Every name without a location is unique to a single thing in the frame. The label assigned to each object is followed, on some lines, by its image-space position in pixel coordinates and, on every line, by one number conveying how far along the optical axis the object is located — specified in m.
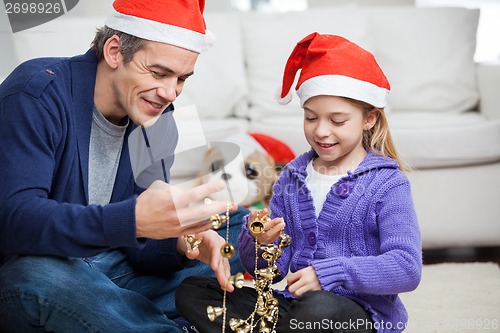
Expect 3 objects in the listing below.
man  1.22
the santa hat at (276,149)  2.45
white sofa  2.48
